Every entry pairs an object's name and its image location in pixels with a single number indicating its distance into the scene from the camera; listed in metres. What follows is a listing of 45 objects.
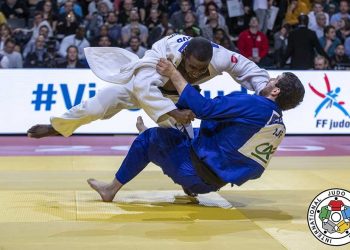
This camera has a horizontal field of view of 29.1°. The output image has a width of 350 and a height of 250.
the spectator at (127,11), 14.62
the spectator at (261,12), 15.49
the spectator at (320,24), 15.05
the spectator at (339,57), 14.10
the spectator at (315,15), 15.19
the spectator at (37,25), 13.89
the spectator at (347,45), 14.78
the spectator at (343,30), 14.93
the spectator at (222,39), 13.45
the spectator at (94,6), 15.02
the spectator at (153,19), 14.58
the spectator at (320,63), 12.94
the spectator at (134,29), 13.98
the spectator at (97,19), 14.40
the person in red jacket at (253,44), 14.22
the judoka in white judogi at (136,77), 5.59
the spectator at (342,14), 15.35
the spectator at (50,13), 14.30
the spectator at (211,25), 13.97
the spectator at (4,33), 13.33
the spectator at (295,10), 15.61
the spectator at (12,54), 12.84
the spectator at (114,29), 13.94
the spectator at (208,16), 14.66
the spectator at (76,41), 13.51
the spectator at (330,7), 15.85
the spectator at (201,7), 15.03
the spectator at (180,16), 14.55
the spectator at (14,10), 14.95
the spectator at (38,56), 13.05
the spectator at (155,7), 14.84
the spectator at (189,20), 13.81
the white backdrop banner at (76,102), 11.12
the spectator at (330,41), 14.51
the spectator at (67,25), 14.07
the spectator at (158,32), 13.99
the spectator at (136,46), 13.17
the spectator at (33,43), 13.51
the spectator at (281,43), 14.34
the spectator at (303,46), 13.64
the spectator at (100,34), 13.62
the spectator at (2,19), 14.25
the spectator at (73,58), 12.48
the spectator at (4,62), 12.49
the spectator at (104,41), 13.30
